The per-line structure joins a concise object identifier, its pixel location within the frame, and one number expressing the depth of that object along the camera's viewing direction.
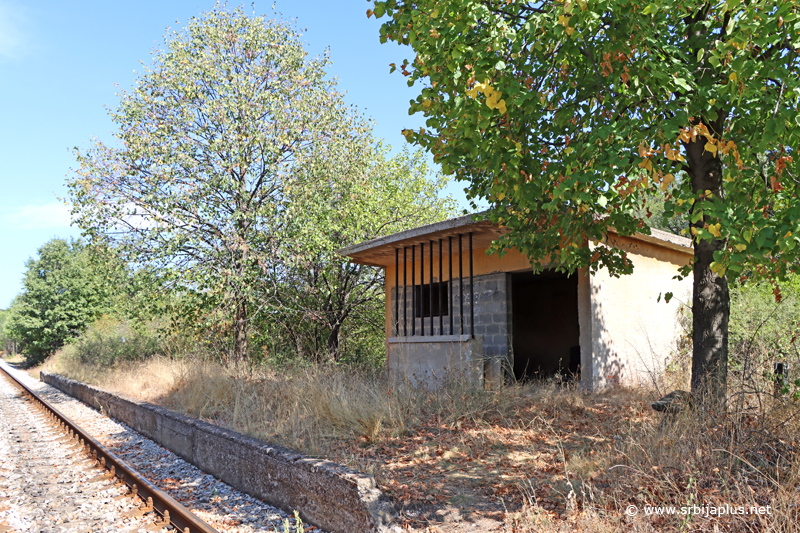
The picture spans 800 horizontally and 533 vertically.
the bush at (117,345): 18.11
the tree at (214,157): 13.11
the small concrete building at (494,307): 9.34
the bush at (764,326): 6.23
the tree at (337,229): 14.02
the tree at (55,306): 32.66
